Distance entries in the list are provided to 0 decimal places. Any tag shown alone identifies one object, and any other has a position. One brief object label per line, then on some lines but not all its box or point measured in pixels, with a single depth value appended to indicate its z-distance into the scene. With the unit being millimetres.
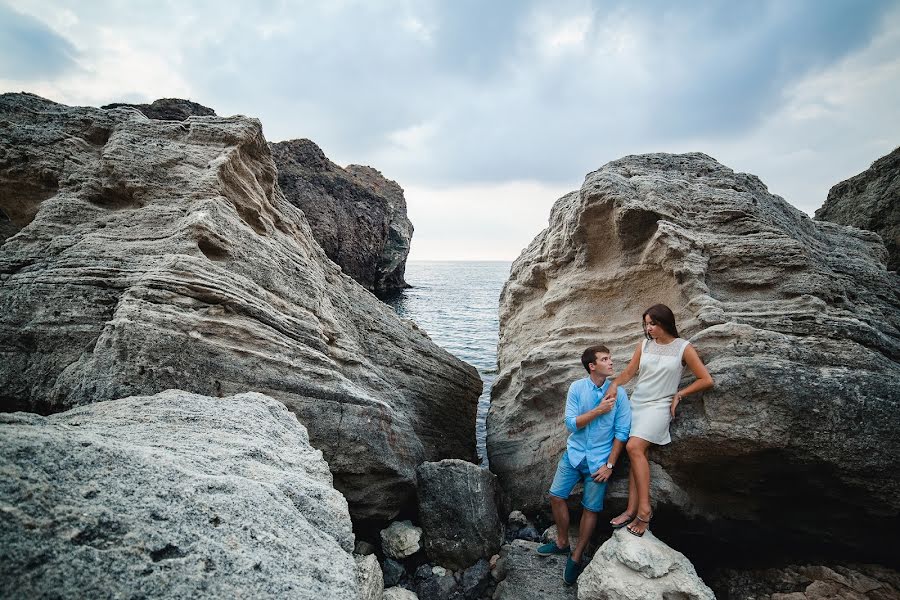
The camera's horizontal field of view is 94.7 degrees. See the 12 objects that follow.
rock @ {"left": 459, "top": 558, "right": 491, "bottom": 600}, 4977
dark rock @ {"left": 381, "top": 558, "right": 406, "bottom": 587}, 5070
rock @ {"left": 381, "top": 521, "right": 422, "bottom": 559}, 5379
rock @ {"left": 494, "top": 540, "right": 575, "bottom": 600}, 4715
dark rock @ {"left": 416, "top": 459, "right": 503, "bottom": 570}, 5363
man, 4789
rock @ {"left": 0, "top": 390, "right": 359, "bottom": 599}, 1729
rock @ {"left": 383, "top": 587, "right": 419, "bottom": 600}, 4447
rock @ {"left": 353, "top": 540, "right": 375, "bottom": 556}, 5277
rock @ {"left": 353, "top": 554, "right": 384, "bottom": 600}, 3871
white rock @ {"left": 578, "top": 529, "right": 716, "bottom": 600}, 3869
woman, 4531
